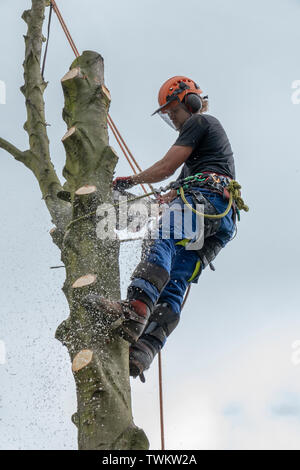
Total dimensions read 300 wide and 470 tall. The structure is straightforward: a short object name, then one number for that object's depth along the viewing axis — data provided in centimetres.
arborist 662
